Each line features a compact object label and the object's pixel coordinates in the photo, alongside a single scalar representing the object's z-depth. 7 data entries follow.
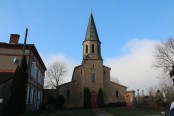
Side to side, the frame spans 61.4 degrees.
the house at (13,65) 15.39
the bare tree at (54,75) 36.27
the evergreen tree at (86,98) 29.10
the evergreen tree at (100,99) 29.34
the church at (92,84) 29.91
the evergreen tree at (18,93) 13.87
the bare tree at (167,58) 26.27
